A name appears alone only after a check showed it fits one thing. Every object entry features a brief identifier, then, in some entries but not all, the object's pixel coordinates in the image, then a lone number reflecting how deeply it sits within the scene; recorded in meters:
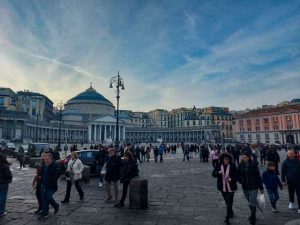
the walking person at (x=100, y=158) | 12.24
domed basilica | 106.50
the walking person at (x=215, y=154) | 18.14
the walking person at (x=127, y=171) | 8.08
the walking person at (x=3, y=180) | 7.18
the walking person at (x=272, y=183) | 7.76
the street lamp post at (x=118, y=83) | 25.86
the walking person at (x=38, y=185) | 7.40
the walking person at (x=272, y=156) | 14.59
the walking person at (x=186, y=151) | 27.62
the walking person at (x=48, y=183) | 6.99
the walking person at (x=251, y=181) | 6.41
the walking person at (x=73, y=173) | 8.62
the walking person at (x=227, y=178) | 6.48
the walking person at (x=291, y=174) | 7.58
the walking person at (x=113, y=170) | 8.50
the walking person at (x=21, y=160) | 19.36
